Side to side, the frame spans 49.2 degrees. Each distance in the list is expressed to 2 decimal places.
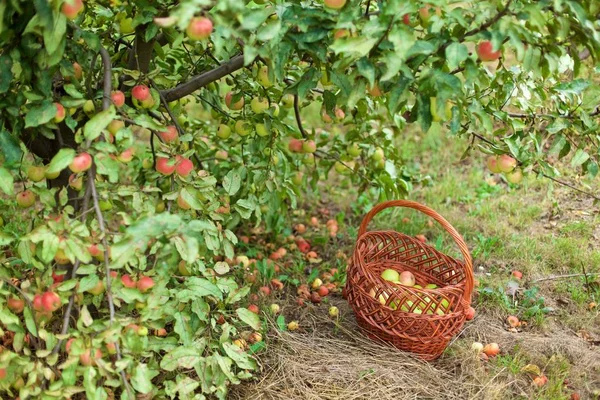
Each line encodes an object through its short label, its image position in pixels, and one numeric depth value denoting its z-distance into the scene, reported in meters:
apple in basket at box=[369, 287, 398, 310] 2.41
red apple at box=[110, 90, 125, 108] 1.97
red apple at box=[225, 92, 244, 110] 2.54
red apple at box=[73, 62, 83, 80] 2.05
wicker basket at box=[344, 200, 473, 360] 2.34
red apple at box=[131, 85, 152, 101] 2.08
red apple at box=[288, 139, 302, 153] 2.90
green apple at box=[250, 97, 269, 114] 2.51
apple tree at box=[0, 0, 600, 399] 1.69
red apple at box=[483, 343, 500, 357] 2.53
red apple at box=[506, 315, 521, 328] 2.71
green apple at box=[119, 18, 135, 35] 2.24
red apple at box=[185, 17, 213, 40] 1.57
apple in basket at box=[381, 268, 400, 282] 2.60
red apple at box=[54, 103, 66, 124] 1.84
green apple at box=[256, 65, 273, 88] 2.19
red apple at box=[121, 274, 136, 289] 1.90
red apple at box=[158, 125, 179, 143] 2.18
